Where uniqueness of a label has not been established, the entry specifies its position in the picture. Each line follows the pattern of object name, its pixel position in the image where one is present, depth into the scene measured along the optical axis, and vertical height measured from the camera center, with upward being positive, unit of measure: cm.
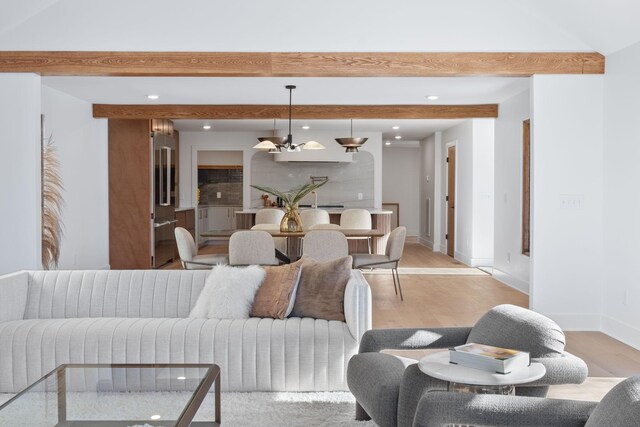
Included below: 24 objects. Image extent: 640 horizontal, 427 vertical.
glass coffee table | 237 -78
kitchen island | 1033 -27
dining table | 669 -34
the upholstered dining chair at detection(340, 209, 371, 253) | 858 -24
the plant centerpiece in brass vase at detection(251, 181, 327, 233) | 688 -16
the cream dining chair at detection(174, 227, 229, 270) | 621 -53
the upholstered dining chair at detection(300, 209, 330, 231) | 876 -20
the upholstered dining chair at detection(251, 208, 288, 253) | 895 -20
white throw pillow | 379 -55
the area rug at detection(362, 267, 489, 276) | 902 -101
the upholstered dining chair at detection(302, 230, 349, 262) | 607 -41
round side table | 211 -59
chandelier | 767 +78
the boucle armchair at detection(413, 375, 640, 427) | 193 -64
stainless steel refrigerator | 935 +4
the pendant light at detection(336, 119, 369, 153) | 884 +86
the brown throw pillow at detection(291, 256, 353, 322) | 376 -54
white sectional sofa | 351 -80
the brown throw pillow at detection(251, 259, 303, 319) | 378 -55
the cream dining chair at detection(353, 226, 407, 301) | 661 -58
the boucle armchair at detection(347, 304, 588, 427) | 229 -64
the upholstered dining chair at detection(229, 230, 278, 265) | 596 -43
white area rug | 243 -107
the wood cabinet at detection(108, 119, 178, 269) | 906 +16
